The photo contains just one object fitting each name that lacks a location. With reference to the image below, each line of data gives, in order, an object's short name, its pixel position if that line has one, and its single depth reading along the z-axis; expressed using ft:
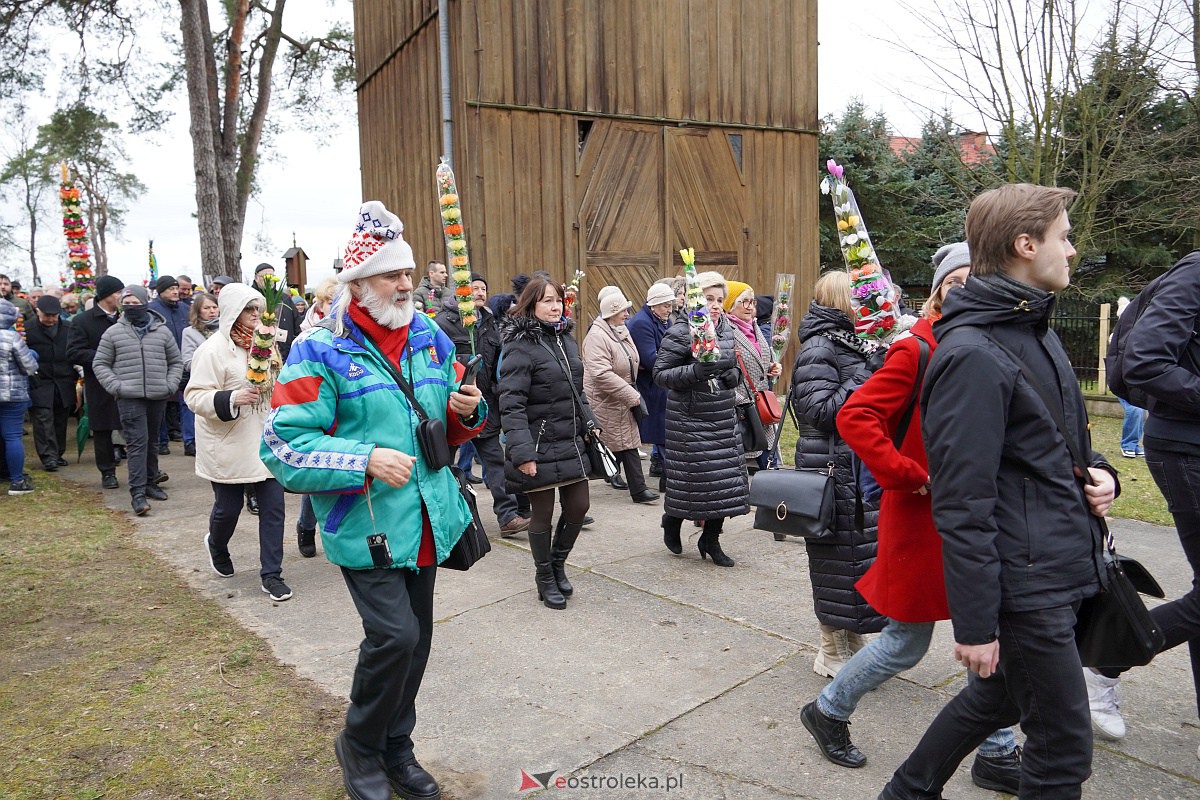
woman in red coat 9.70
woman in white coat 18.15
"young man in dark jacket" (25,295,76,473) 33.76
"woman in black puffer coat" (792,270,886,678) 12.94
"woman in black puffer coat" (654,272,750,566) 19.04
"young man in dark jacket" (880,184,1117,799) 7.52
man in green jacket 9.63
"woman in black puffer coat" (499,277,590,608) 17.08
